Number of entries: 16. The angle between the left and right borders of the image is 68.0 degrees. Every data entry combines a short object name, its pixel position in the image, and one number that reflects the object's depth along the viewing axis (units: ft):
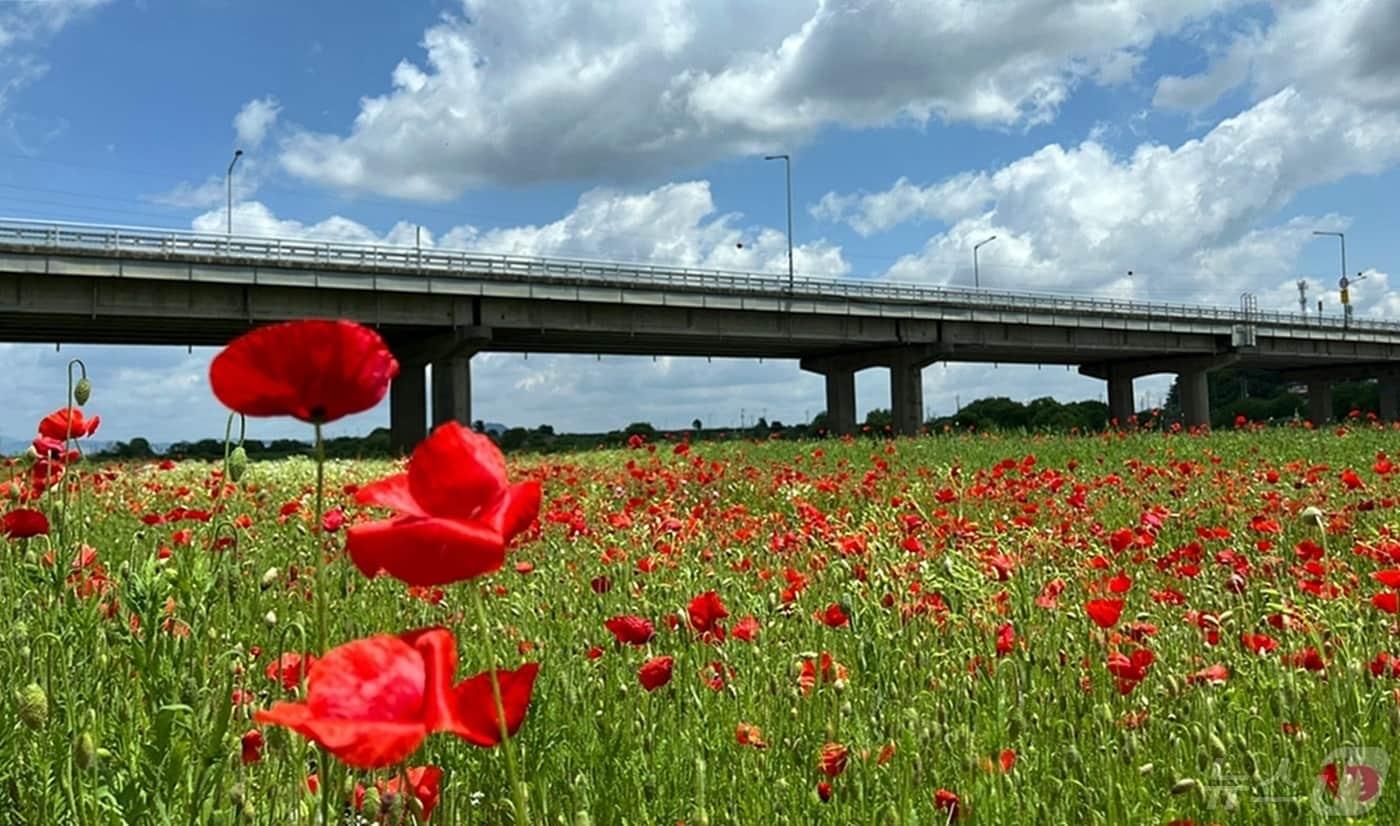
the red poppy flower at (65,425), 7.47
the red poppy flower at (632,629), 7.23
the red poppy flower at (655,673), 6.66
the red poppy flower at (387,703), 2.54
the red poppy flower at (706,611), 7.73
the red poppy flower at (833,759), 5.95
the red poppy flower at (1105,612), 7.56
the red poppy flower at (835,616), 8.88
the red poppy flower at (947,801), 5.74
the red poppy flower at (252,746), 5.70
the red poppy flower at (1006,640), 8.48
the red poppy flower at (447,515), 2.65
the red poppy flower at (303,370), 3.03
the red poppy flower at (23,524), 7.25
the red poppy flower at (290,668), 5.15
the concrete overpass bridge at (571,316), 91.15
